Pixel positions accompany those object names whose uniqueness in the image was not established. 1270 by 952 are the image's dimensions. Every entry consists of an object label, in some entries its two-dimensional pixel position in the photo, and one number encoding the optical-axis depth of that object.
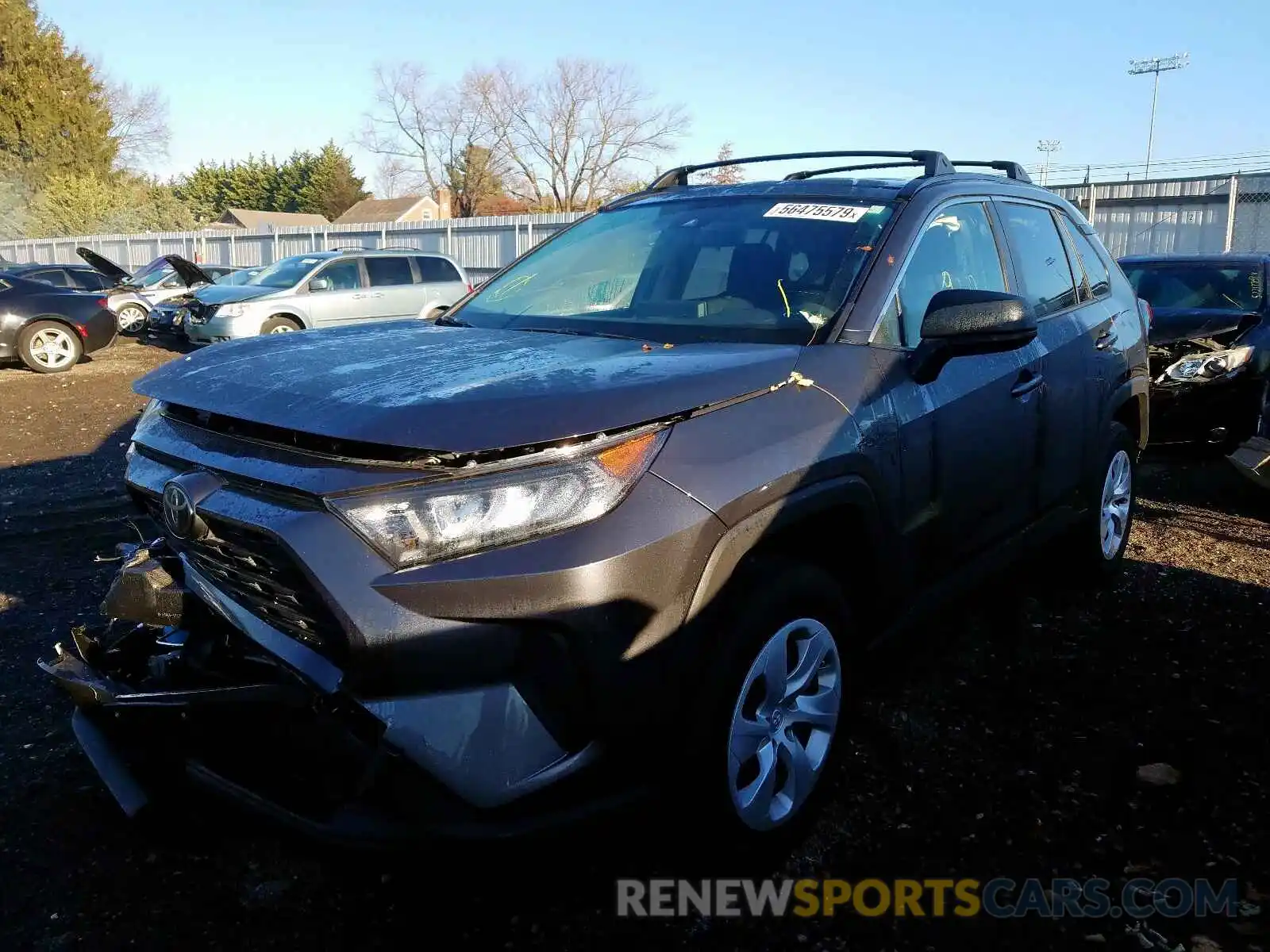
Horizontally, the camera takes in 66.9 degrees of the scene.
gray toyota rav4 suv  1.90
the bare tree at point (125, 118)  50.95
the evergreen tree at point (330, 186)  70.75
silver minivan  14.09
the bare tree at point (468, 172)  55.94
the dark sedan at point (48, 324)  12.58
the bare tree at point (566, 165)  51.12
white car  16.33
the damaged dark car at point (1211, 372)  6.91
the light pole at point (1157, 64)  50.72
